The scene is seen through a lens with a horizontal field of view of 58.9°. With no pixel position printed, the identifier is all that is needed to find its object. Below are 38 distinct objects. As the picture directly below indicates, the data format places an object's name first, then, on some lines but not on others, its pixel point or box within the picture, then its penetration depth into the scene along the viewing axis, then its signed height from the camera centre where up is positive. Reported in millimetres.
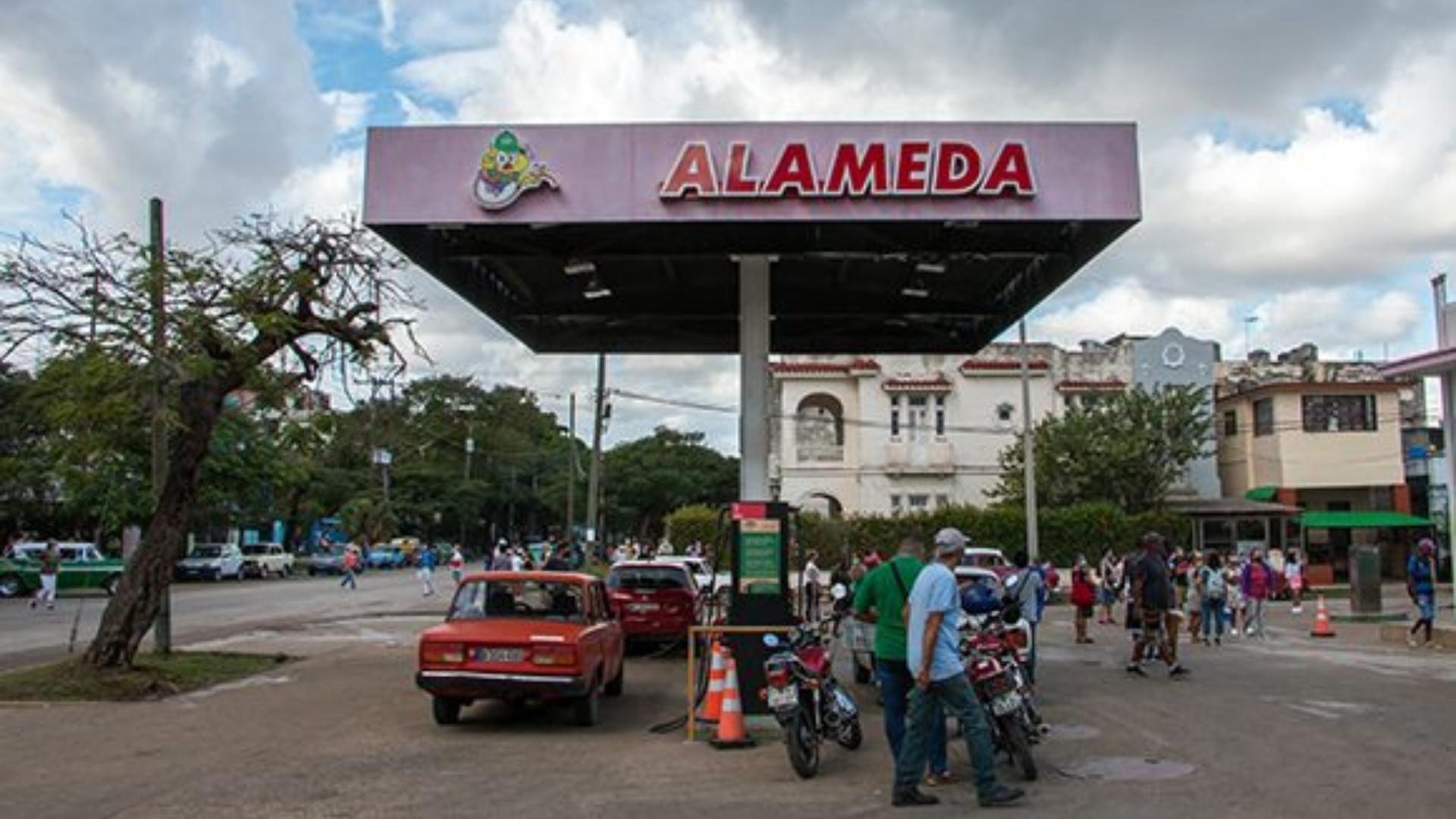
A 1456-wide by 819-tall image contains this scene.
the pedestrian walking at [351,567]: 44088 -302
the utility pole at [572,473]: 55438 +3830
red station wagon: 20766 -713
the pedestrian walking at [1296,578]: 32750 -279
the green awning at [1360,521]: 43688 +1620
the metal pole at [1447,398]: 21594 +2898
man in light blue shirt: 8375 -789
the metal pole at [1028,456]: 32656 +2834
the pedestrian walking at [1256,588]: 24328 -395
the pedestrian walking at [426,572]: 40531 -396
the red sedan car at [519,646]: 11625 -781
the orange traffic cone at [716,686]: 11484 -1103
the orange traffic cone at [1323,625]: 24594 -1085
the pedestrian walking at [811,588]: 20906 -470
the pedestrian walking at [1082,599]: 23188 -597
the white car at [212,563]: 51812 -260
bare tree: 15328 +2763
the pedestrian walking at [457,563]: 40375 -124
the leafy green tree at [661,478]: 84188 +5491
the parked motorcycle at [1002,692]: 9250 -918
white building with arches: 47469 +5103
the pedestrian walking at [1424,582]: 19844 -193
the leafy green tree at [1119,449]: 43375 +3921
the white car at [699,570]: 23427 -164
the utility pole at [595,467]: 43250 +3204
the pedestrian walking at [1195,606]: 22562 -679
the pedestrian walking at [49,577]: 31500 -528
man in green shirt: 9117 -622
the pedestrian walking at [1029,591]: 14977 -305
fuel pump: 12078 -184
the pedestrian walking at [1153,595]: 16078 -349
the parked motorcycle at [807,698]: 9594 -1042
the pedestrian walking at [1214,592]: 22062 -437
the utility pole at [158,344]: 15516 +2576
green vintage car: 37656 -440
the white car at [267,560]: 57438 -131
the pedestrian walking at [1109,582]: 29359 -377
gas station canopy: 12953 +3861
